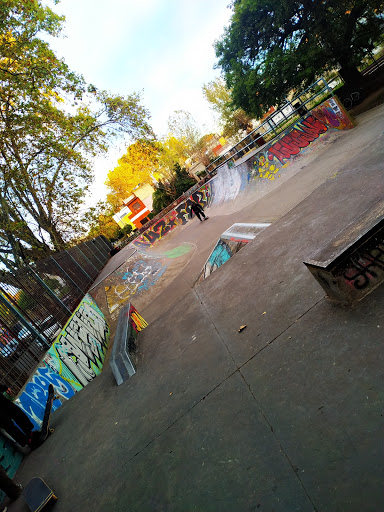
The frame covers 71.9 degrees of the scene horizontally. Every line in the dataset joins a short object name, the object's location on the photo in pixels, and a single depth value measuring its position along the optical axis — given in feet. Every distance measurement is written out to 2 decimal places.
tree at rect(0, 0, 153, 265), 39.27
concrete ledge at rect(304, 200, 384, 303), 8.39
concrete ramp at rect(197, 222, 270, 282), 24.15
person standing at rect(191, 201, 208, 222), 51.27
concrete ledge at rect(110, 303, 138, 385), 14.53
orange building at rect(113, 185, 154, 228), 180.13
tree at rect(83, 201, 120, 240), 57.60
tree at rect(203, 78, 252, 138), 159.53
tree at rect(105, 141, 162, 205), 201.36
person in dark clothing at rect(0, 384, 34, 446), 12.59
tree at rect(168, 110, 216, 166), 169.99
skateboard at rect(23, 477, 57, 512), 9.17
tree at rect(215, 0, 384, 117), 55.11
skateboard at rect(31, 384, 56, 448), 13.82
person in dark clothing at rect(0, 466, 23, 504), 10.64
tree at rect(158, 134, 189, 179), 139.47
